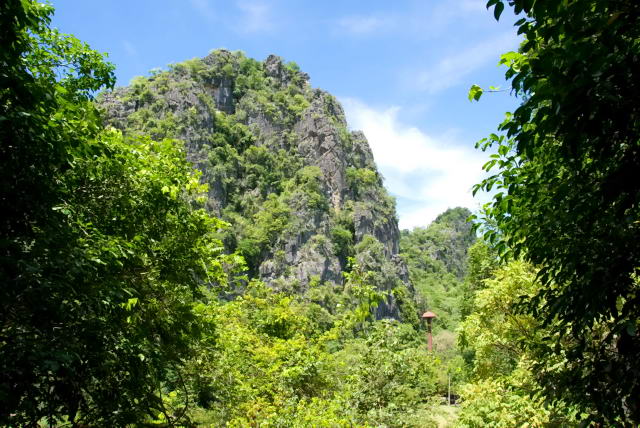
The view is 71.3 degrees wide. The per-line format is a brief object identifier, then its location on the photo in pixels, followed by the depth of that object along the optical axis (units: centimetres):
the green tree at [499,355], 814
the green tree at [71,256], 271
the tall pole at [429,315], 2608
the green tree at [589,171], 224
